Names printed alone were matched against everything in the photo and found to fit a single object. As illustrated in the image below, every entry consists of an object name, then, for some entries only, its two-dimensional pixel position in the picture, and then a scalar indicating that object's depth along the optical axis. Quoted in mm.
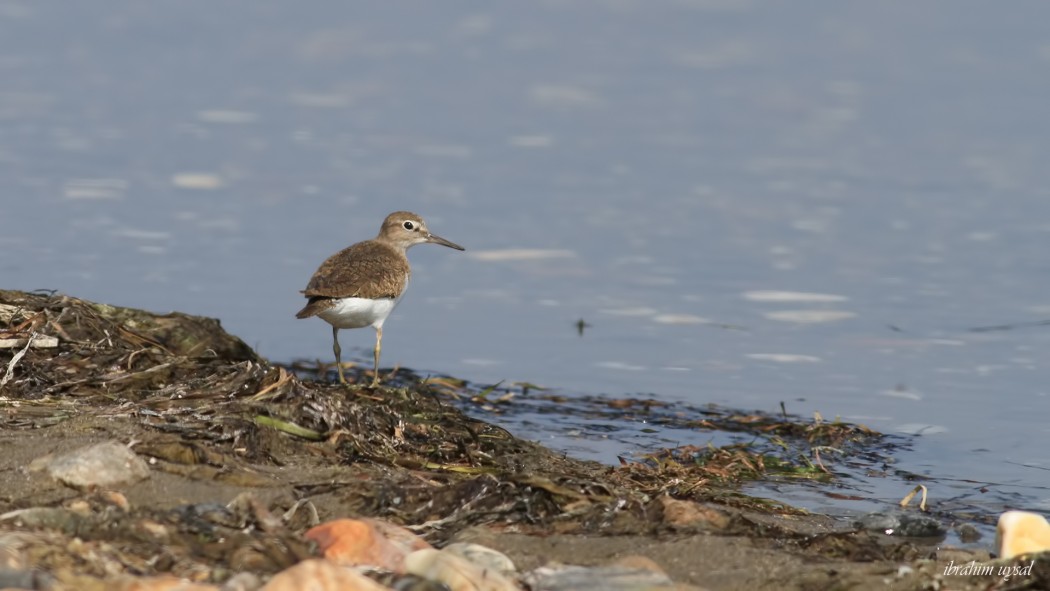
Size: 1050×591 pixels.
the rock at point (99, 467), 10461
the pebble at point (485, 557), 9641
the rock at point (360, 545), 9539
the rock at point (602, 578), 9359
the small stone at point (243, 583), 8591
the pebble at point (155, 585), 8375
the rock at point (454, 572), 9031
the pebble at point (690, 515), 11320
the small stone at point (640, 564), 9784
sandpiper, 16625
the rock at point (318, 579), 8242
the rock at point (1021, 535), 10845
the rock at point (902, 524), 12922
